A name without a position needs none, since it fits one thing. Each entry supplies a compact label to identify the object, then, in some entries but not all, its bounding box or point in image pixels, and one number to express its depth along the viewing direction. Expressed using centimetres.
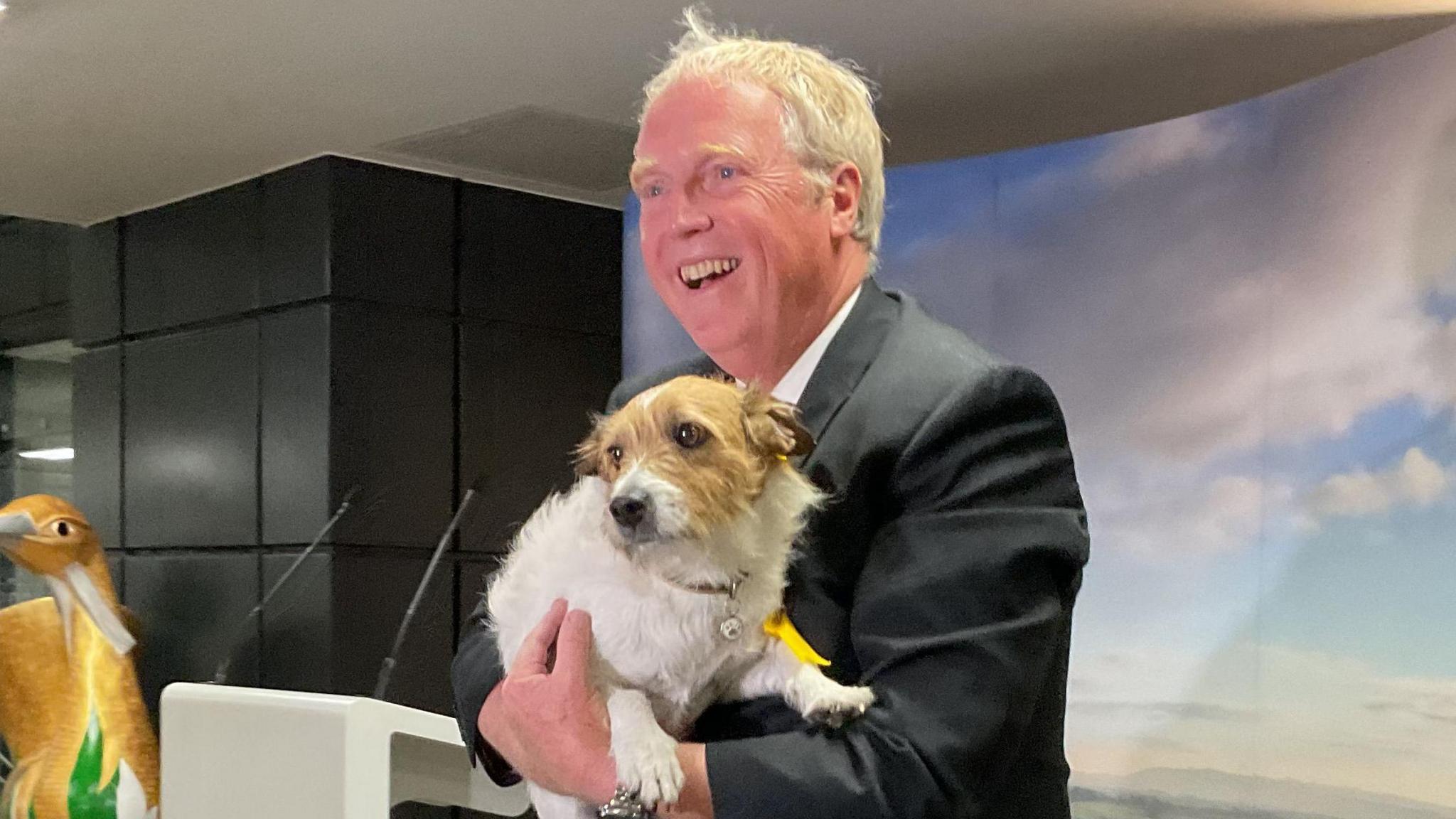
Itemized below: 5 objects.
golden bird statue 390
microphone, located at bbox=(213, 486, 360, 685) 396
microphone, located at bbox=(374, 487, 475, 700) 352
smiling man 111
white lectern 222
